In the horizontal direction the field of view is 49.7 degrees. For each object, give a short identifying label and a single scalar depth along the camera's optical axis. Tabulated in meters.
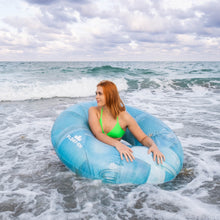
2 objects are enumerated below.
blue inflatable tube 2.86
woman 3.03
